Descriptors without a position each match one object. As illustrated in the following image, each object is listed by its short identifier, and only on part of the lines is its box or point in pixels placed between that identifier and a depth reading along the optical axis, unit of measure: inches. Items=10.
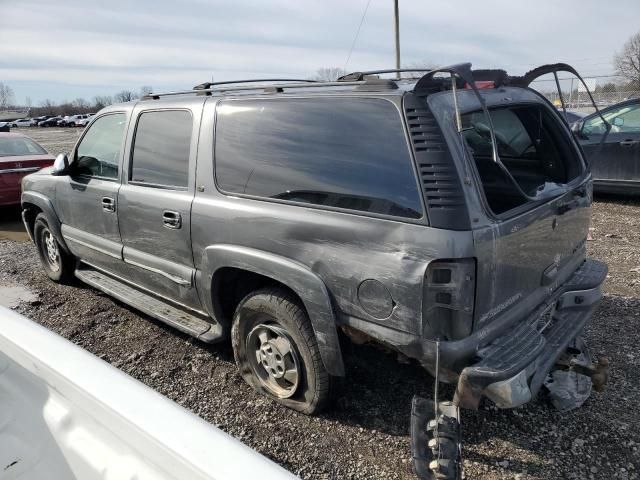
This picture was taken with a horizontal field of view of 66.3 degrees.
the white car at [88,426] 50.5
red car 330.6
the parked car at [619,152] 291.7
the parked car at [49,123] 2246.6
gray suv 87.2
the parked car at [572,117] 421.5
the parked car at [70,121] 2127.2
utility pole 578.4
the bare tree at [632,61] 1684.4
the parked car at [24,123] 2137.8
